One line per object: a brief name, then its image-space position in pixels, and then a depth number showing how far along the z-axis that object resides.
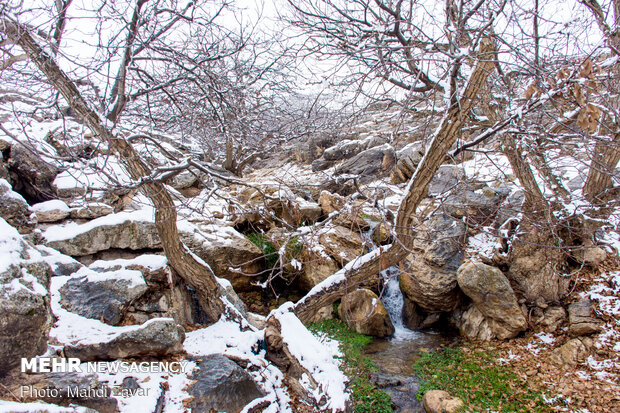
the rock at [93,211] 5.57
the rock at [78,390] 2.47
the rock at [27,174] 5.87
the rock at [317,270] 6.55
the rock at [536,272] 5.23
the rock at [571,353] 4.41
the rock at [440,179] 9.24
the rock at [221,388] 3.18
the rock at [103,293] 3.72
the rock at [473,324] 5.48
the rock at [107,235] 5.11
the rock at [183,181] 10.45
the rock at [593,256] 5.42
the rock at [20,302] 2.29
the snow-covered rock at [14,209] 4.61
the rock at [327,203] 7.47
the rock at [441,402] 3.98
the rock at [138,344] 3.19
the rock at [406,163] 9.98
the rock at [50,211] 5.40
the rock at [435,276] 5.94
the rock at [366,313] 5.98
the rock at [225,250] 6.27
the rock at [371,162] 10.47
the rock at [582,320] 4.64
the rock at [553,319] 5.05
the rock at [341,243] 6.47
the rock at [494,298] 5.23
